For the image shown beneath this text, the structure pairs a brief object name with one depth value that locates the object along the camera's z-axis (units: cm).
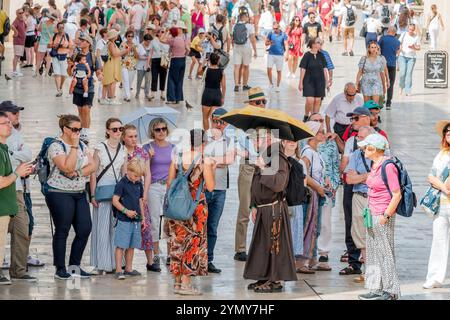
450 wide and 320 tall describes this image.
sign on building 3172
